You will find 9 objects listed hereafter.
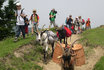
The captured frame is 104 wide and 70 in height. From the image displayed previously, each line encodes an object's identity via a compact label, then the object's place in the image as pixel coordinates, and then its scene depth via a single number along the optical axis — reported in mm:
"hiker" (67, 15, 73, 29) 18142
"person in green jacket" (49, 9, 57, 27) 15586
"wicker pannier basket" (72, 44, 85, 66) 9922
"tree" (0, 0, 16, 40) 22625
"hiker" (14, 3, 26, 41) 10609
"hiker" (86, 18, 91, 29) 22875
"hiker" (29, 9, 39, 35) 12180
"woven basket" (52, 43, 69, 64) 10223
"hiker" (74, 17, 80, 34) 19369
